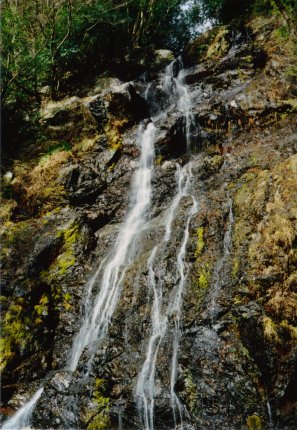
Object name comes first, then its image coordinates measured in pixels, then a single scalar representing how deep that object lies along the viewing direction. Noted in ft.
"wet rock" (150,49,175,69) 50.10
